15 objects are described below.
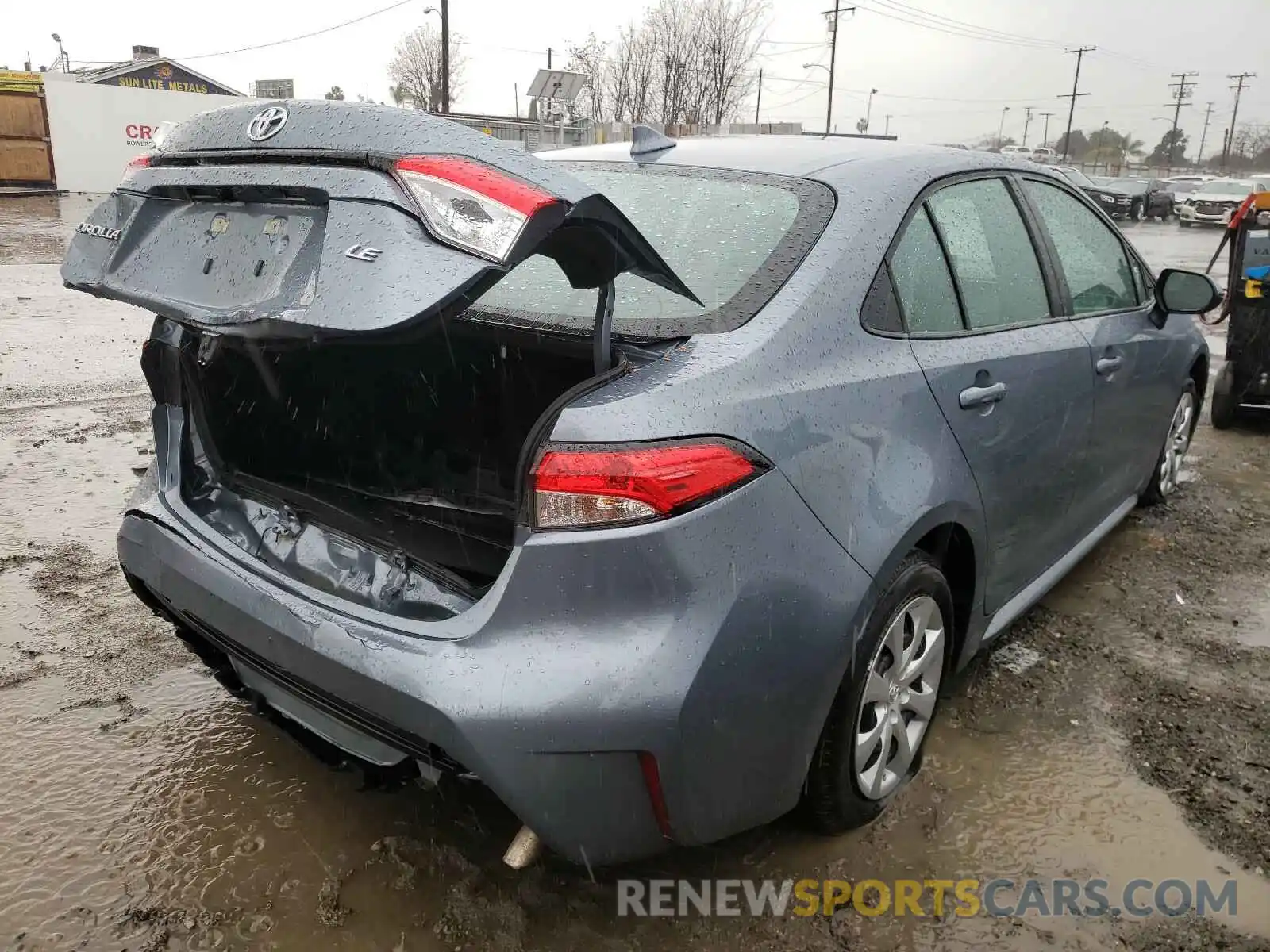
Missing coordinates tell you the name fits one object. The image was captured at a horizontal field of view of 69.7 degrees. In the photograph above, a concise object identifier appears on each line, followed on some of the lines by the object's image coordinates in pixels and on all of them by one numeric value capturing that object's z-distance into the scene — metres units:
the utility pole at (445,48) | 27.86
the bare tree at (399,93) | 56.48
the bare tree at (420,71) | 55.03
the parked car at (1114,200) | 29.08
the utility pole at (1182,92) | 76.75
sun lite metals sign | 45.03
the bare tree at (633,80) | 43.66
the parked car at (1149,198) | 31.78
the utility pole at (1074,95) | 69.31
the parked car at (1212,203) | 28.94
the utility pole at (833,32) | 45.13
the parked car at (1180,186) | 36.91
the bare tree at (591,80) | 44.16
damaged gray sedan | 1.61
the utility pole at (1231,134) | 79.25
